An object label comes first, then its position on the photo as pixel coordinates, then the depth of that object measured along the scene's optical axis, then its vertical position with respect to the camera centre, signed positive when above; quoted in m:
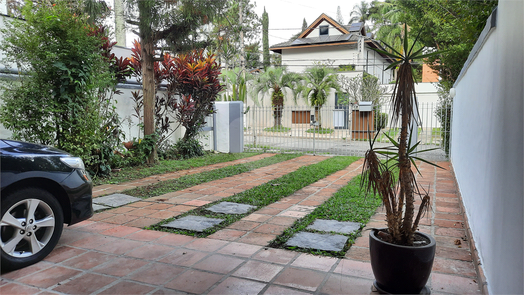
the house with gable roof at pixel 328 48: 26.89 +5.79
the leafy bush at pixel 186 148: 10.47 -0.71
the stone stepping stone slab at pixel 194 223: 4.40 -1.25
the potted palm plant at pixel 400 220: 2.63 -0.75
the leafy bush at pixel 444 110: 10.92 +0.44
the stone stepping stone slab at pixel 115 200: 5.52 -1.20
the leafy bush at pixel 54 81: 6.03 +0.75
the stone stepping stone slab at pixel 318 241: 3.73 -1.26
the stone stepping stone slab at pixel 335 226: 4.25 -1.24
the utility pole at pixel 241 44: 18.56 +4.88
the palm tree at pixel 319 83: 21.86 +2.42
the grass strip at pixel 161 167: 7.25 -1.04
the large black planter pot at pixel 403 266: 2.61 -1.03
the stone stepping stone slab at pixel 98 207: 5.20 -1.22
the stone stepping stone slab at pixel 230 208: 5.13 -1.23
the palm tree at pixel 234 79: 16.06 +2.74
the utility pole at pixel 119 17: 8.06 +2.39
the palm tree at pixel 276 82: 23.39 +2.66
